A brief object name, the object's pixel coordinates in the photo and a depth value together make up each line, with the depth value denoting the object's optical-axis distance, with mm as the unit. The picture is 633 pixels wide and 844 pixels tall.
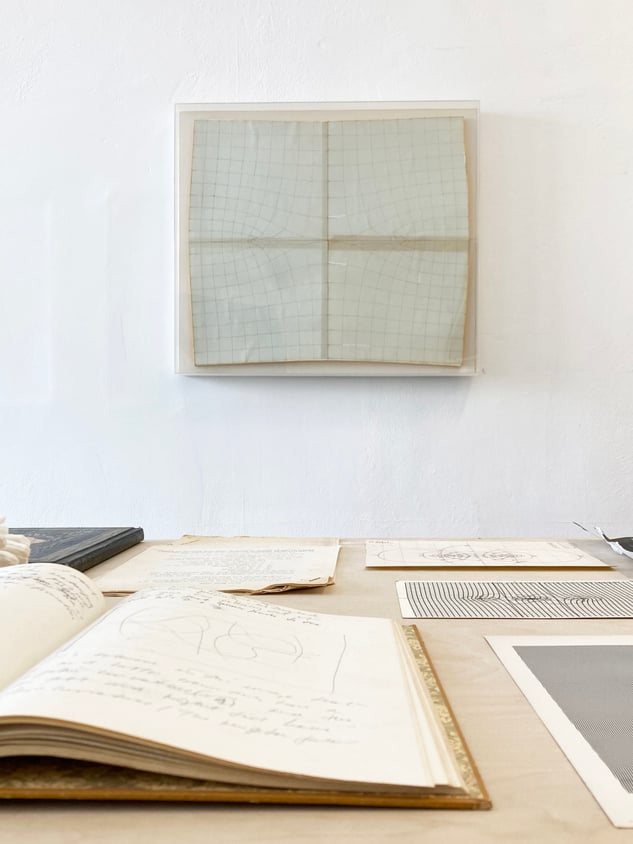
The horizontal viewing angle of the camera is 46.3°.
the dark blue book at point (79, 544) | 933
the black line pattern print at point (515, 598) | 715
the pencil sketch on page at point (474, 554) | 989
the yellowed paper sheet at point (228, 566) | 839
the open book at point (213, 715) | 358
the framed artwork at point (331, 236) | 2094
